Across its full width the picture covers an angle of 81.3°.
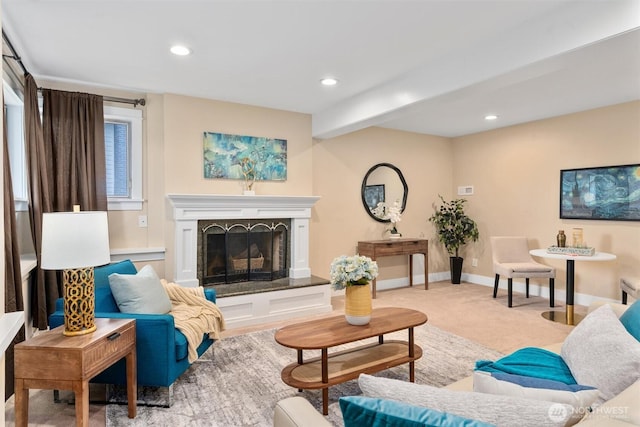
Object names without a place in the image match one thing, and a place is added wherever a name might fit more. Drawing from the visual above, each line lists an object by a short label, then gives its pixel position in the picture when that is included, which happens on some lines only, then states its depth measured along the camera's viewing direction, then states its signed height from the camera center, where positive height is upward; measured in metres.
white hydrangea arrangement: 2.49 -0.42
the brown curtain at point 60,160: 3.11 +0.46
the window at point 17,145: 3.37 +0.60
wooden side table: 1.86 -0.79
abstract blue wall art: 4.27 +0.64
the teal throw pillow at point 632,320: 1.66 -0.52
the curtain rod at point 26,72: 2.74 +1.16
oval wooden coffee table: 2.22 -1.01
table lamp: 1.98 -0.24
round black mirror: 5.55 +0.31
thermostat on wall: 6.17 +0.31
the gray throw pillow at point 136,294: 2.55 -0.58
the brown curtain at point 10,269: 2.42 -0.39
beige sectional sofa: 1.00 -0.57
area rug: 2.25 -1.24
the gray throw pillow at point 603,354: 1.38 -0.60
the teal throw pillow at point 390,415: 0.88 -0.50
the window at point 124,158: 3.88 +0.55
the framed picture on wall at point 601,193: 4.26 +0.18
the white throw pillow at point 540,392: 1.12 -0.57
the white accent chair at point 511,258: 4.60 -0.67
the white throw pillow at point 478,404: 0.97 -0.53
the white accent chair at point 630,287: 3.58 -0.79
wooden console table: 5.16 -0.56
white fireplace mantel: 3.98 -0.06
